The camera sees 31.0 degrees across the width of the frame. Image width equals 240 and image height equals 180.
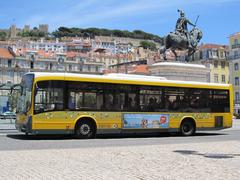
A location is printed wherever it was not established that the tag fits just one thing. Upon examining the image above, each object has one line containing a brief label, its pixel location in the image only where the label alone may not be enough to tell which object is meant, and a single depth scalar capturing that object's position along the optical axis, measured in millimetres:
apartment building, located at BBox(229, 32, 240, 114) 77625
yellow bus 16047
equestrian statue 28516
